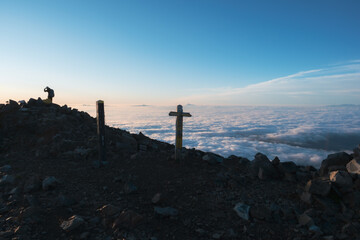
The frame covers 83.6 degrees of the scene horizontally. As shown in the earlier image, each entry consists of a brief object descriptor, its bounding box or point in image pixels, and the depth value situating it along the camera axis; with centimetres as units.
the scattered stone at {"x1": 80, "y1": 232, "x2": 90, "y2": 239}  383
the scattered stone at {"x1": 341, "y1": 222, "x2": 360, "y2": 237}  389
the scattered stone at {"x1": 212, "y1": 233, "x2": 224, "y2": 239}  395
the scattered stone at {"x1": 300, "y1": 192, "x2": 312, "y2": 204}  493
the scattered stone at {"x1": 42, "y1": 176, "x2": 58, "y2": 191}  573
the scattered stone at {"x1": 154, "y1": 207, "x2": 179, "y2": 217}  454
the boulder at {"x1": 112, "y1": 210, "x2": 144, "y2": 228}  409
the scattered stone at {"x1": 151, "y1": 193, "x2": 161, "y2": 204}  508
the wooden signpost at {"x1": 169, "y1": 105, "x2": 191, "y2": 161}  790
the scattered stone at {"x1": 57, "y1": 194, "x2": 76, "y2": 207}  489
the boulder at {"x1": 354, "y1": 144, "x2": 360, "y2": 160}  614
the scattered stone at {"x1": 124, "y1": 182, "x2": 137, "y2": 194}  566
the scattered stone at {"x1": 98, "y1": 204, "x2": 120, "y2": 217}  447
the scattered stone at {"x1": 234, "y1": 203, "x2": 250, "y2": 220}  453
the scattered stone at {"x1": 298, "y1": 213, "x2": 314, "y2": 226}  417
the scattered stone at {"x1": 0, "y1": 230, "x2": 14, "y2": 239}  375
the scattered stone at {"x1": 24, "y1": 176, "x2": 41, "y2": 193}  564
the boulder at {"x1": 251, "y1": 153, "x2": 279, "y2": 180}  663
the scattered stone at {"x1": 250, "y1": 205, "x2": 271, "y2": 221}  445
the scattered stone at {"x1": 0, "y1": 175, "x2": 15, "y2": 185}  614
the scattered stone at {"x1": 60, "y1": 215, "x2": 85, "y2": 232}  398
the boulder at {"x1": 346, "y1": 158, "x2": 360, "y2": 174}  534
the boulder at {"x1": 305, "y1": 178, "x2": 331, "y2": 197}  492
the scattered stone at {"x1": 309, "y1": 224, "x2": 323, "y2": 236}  393
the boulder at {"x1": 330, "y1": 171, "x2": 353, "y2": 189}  500
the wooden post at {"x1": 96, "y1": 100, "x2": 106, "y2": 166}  790
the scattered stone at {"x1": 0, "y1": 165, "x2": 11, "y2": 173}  733
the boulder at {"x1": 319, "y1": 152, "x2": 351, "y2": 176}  665
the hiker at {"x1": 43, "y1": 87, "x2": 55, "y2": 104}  1402
